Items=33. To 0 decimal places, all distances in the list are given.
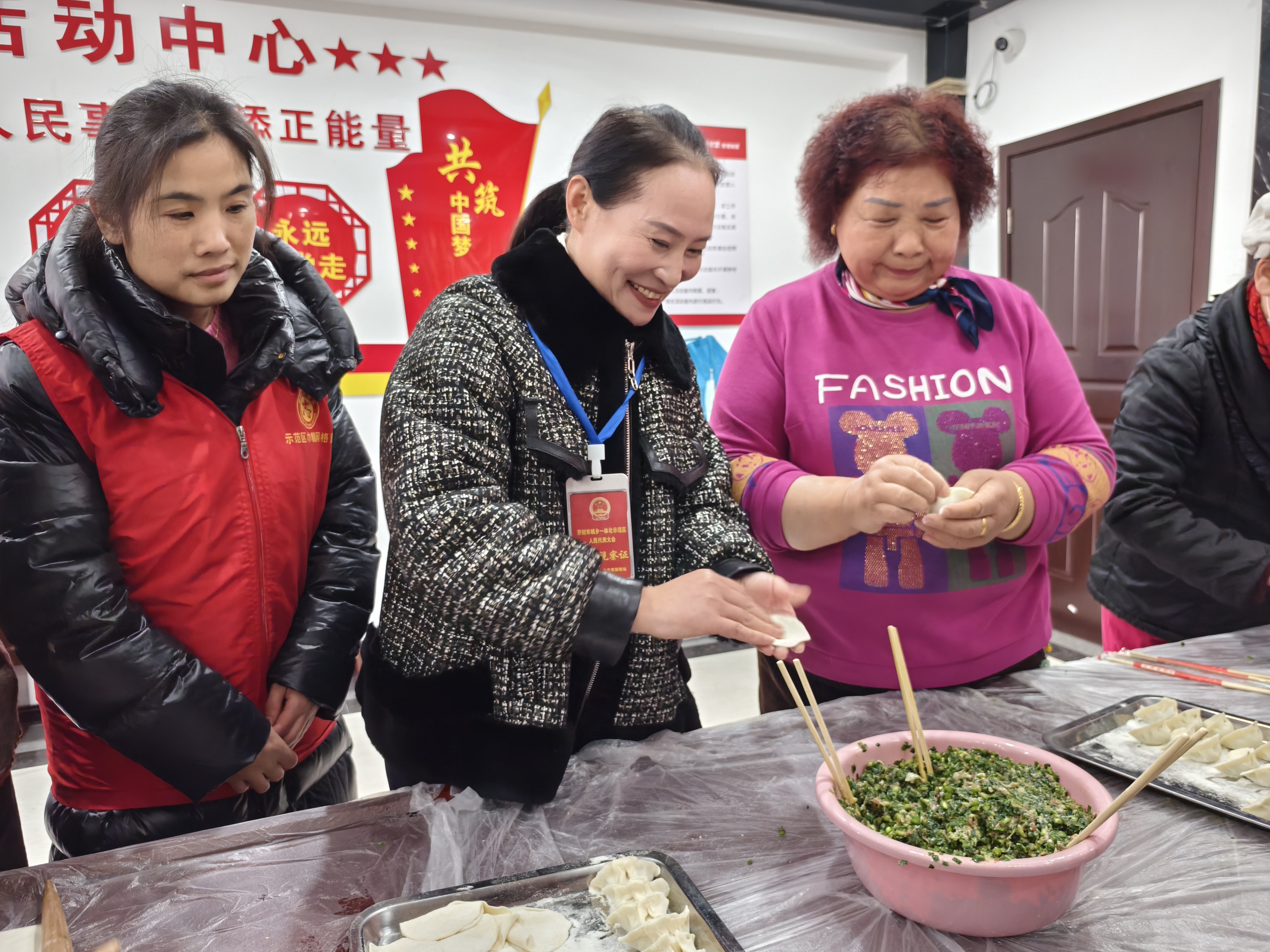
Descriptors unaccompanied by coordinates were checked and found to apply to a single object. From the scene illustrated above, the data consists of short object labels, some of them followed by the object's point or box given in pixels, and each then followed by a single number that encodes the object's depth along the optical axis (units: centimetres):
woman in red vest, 119
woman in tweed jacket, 102
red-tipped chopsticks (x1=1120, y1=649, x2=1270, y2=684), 153
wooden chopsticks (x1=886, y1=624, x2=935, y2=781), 103
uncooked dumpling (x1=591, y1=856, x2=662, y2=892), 91
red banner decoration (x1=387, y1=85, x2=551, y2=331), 329
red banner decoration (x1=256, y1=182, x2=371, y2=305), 313
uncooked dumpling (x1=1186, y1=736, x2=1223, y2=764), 118
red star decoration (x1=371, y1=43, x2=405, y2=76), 318
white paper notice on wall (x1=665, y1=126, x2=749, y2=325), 378
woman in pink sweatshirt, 151
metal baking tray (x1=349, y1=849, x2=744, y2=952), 84
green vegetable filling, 88
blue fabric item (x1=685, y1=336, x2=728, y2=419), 384
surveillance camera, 395
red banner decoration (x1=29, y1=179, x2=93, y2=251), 285
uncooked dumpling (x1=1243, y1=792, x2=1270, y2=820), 106
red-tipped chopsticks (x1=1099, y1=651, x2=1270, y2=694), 148
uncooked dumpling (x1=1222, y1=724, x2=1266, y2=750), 121
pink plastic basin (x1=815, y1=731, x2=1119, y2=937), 82
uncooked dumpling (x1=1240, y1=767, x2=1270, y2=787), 112
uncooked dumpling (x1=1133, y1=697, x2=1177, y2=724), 129
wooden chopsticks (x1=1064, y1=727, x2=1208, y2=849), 72
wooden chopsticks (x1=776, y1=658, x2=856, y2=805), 97
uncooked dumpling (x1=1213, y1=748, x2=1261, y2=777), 115
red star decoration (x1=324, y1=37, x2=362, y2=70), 312
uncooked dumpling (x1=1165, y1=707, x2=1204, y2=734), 124
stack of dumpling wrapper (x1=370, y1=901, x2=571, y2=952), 83
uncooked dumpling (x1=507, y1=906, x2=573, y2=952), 85
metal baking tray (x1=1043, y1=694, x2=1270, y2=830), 108
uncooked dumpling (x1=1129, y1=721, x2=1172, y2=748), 124
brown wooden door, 340
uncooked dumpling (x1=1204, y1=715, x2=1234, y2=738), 121
